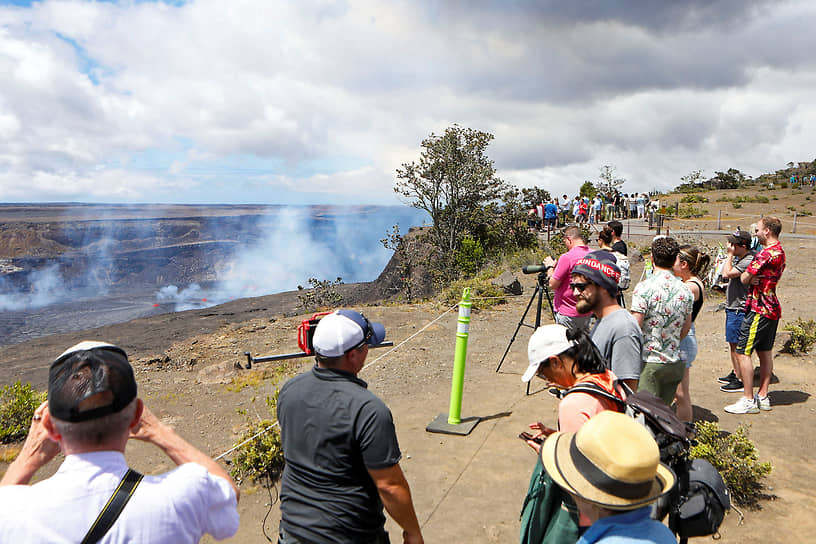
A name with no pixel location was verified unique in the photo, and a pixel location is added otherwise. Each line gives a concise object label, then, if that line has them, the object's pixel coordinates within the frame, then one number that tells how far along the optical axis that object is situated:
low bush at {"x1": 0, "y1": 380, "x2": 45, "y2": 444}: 5.62
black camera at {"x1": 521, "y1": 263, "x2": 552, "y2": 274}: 5.54
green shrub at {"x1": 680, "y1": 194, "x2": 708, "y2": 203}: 37.03
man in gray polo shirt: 2.03
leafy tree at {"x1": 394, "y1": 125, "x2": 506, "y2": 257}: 20.00
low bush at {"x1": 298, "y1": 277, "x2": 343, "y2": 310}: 21.17
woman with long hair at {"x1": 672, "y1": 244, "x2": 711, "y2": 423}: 4.23
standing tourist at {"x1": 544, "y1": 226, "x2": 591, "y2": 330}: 4.84
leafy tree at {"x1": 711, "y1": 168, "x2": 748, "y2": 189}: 47.62
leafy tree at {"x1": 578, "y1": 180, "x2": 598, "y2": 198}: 36.06
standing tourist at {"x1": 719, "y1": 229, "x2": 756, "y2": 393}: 5.09
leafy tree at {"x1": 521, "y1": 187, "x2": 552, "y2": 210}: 21.61
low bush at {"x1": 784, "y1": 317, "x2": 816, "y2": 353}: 6.95
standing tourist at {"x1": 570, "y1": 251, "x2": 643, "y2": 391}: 2.92
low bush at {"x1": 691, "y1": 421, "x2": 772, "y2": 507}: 3.67
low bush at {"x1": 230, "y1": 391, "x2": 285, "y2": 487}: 4.43
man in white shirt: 1.29
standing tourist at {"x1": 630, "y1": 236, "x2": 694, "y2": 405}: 3.64
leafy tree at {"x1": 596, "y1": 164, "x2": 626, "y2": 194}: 34.97
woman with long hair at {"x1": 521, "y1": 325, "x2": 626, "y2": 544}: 2.04
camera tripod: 6.06
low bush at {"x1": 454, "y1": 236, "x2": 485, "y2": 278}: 17.95
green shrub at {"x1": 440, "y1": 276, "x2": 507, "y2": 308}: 11.44
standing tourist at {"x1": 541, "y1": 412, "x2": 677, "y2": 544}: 1.48
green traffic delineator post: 4.83
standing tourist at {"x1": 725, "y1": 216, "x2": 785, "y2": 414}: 4.84
